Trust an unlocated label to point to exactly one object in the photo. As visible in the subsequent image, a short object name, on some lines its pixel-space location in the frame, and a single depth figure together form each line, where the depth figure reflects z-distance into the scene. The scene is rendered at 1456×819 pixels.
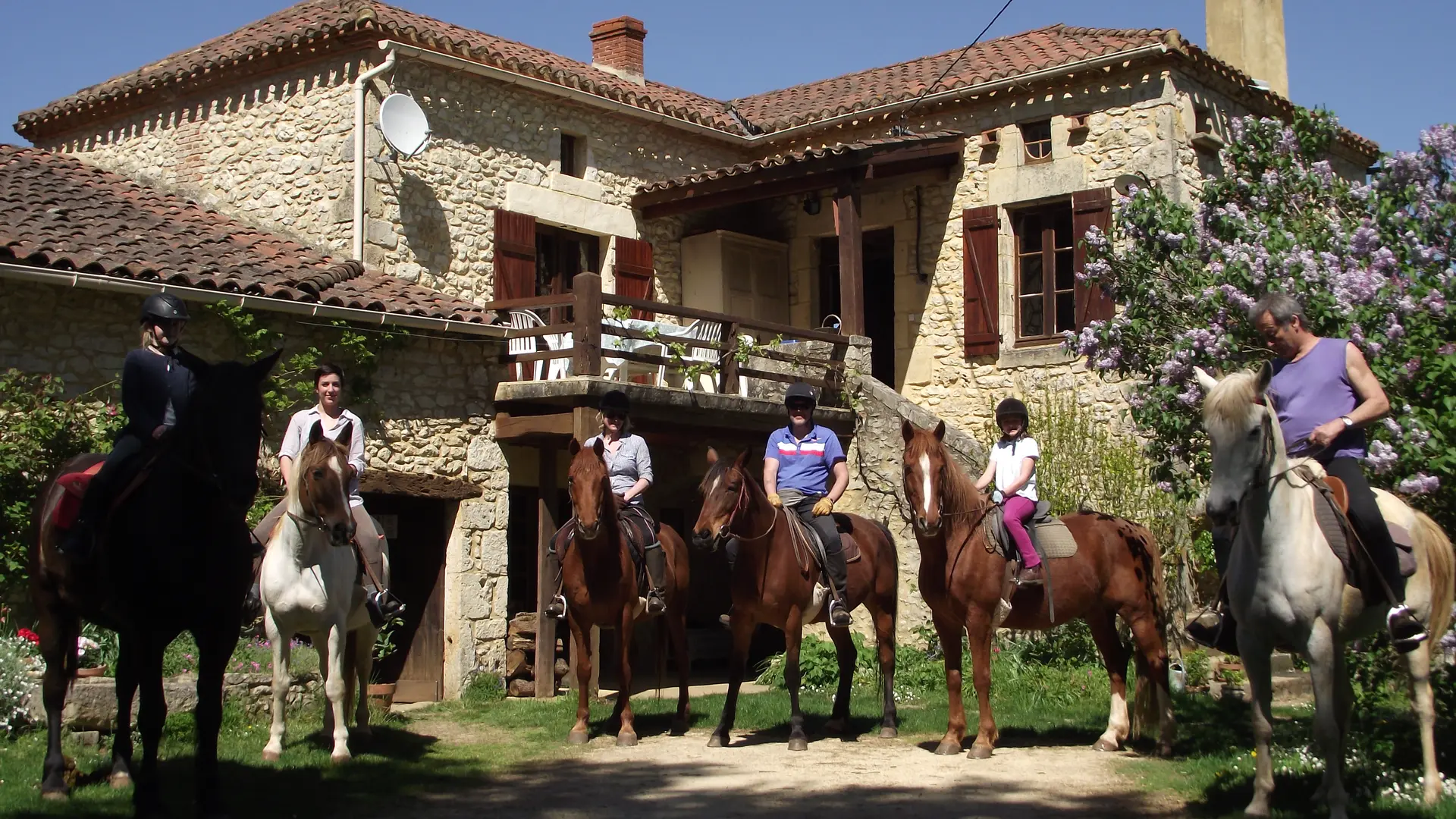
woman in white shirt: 8.38
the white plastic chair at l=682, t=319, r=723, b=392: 15.06
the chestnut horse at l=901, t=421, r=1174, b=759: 8.53
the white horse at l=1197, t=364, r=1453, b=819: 5.89
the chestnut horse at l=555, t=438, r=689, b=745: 9.09
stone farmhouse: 13.45
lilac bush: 7.29
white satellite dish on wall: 14.38
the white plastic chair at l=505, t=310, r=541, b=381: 14.27
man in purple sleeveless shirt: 6.21
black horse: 5.93
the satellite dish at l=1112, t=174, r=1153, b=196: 10.43
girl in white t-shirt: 8.85
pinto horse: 7.95
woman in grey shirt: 9.83
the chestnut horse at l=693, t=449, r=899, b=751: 8.82
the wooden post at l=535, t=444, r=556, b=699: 13.48
